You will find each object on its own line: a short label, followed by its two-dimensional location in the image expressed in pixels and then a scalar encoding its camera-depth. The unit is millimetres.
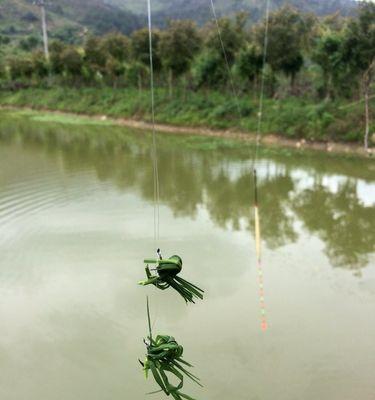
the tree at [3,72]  36031
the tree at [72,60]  29375
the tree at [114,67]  27219
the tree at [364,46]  15023
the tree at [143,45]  23844
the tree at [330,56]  16125
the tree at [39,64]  32656
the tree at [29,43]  48725
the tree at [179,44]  21969
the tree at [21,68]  33906
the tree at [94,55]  28484
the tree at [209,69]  21450
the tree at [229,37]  20688
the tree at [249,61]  19828
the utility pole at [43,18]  38059
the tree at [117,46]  27438
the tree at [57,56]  30247
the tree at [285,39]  18875
